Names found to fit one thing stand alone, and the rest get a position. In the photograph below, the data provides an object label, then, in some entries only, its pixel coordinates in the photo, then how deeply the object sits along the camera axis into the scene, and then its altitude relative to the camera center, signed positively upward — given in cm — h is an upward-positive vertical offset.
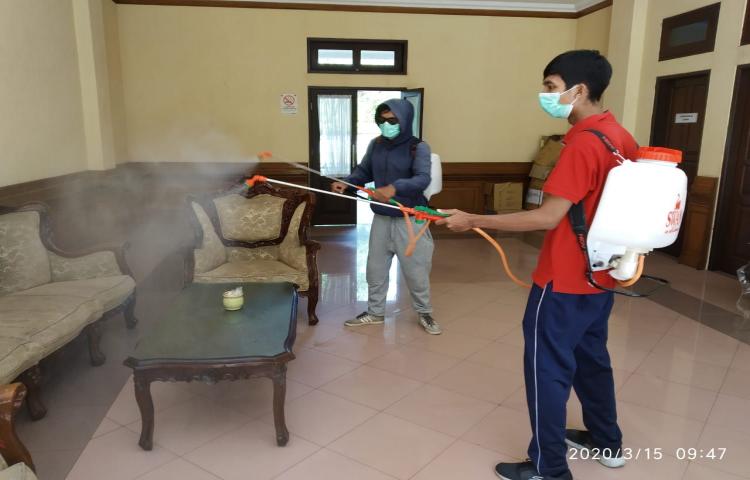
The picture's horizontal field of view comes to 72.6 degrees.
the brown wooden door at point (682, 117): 533 +20
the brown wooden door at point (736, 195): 481 -56
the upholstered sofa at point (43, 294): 226 -88
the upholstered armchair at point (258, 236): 355 -77
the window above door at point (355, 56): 699 +103
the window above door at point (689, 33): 504 +105
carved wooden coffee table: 207 -91
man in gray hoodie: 312 -40
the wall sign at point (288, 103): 699 +37
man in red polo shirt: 163 -47
